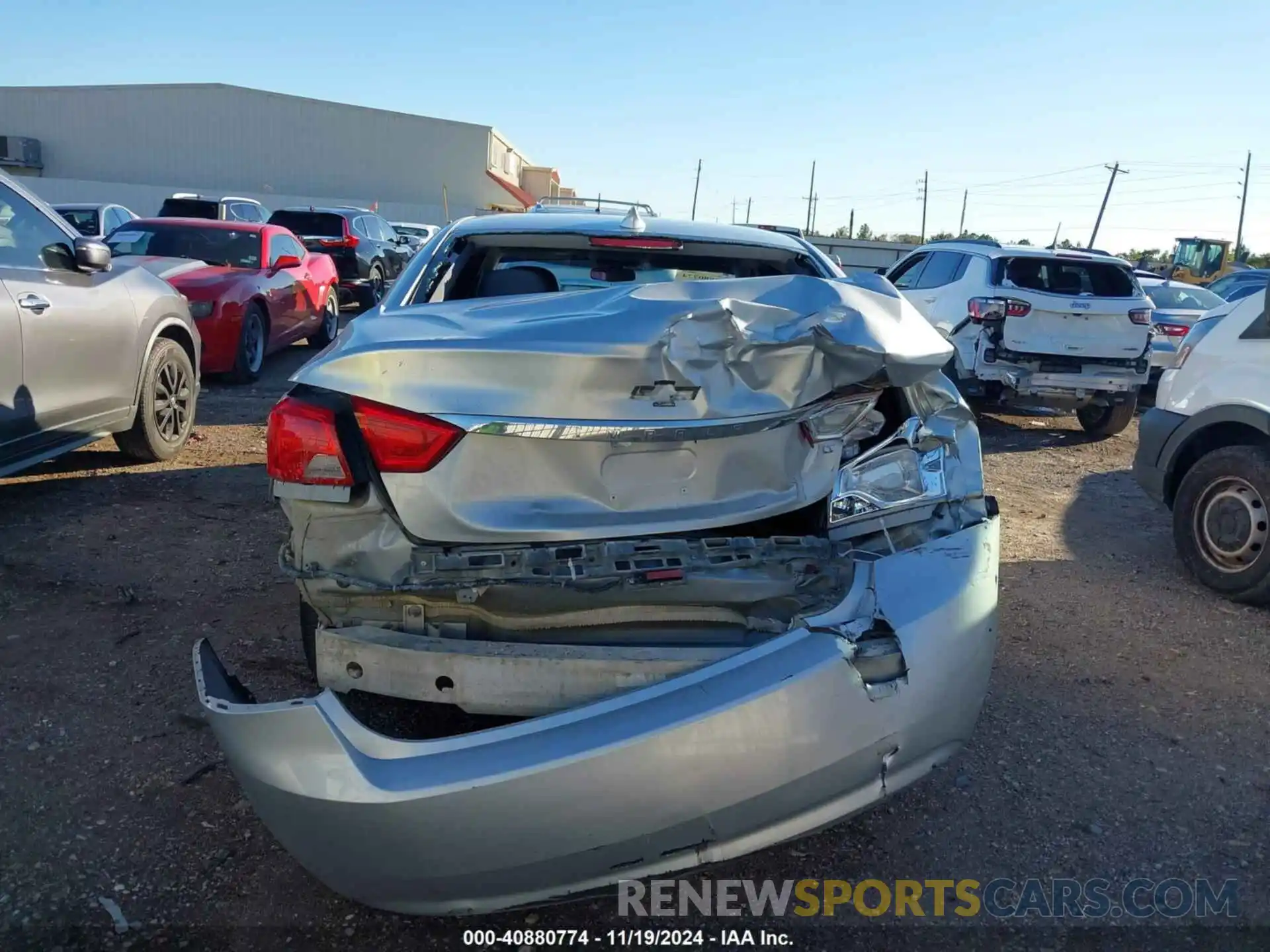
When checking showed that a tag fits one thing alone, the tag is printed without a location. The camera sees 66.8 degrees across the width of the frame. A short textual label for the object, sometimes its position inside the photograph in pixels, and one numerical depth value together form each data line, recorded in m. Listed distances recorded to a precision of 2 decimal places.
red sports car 8.63
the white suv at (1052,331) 8.46
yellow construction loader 29.27
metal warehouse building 44.47
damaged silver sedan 1.87
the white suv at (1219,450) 4.53
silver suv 4.57
